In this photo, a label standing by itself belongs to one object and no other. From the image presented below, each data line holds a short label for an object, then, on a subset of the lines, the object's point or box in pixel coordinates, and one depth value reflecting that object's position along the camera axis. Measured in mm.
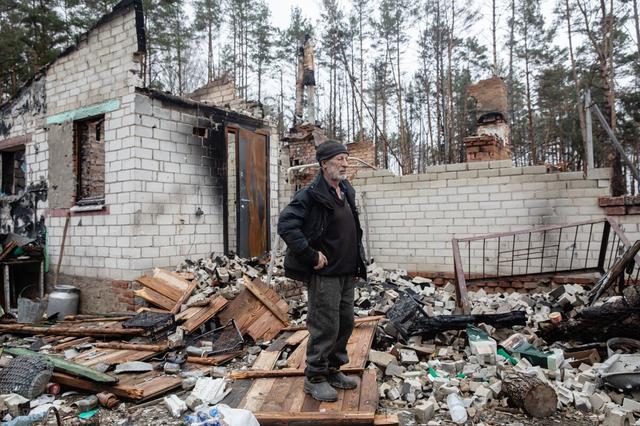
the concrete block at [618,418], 2707
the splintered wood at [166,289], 5891
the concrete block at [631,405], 2895
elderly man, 2855
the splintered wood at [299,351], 3535
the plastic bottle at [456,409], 2875
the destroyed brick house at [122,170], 6508
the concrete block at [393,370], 3611
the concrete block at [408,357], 3861
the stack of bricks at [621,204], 6402
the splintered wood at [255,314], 5000
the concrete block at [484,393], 3137
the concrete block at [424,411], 2902
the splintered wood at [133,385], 3406
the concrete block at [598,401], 3000
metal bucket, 6434
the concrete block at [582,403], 3010
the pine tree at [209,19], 17766
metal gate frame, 5399
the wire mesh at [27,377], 3458
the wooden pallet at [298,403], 2674
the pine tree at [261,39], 18766
